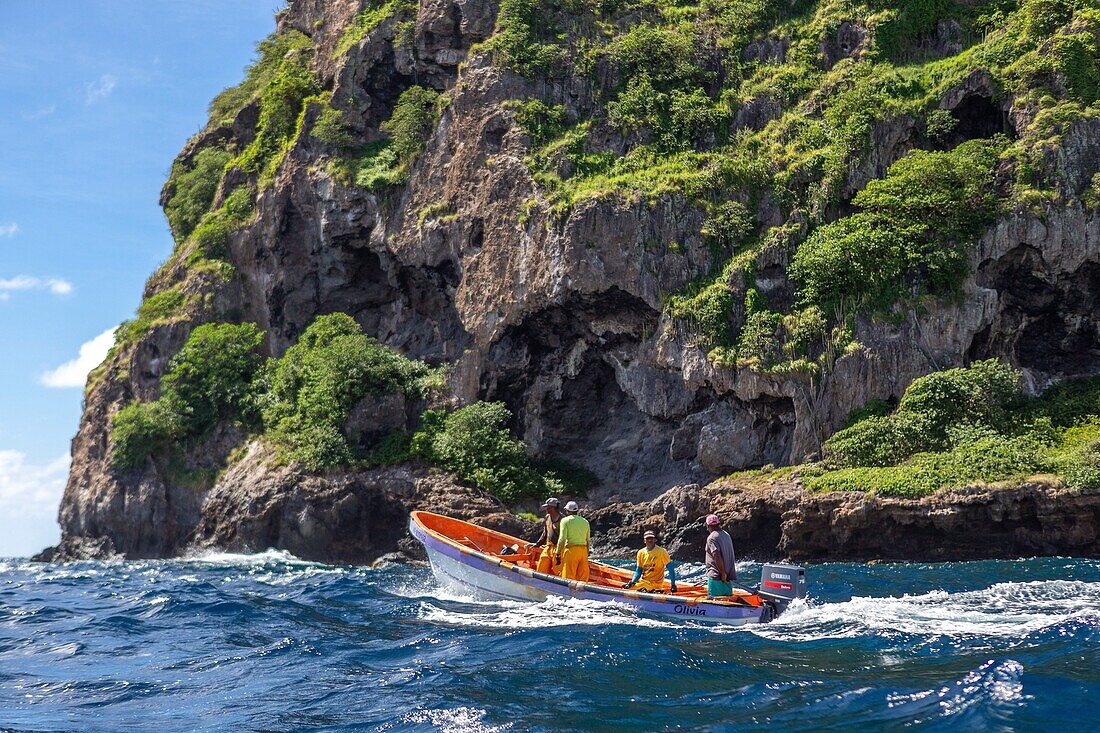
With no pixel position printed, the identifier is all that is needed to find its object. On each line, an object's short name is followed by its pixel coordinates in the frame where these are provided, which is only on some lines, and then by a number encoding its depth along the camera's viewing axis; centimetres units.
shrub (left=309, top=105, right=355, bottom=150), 4197
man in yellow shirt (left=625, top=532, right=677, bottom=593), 1834
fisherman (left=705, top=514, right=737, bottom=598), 1762
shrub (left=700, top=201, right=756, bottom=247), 3189
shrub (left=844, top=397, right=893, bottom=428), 2762
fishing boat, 1708
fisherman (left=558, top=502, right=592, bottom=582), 1920
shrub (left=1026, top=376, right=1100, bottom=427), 2598
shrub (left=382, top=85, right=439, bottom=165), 4006
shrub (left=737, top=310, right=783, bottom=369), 2917
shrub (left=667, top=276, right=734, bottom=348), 3036
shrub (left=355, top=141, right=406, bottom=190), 3997
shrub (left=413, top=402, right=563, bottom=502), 3234
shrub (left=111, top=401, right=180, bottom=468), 3928
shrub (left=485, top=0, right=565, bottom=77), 3791
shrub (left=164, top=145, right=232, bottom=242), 4797
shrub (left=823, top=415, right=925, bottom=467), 2633
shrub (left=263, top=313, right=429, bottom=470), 3409
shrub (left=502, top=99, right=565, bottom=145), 3650
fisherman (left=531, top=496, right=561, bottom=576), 1977
